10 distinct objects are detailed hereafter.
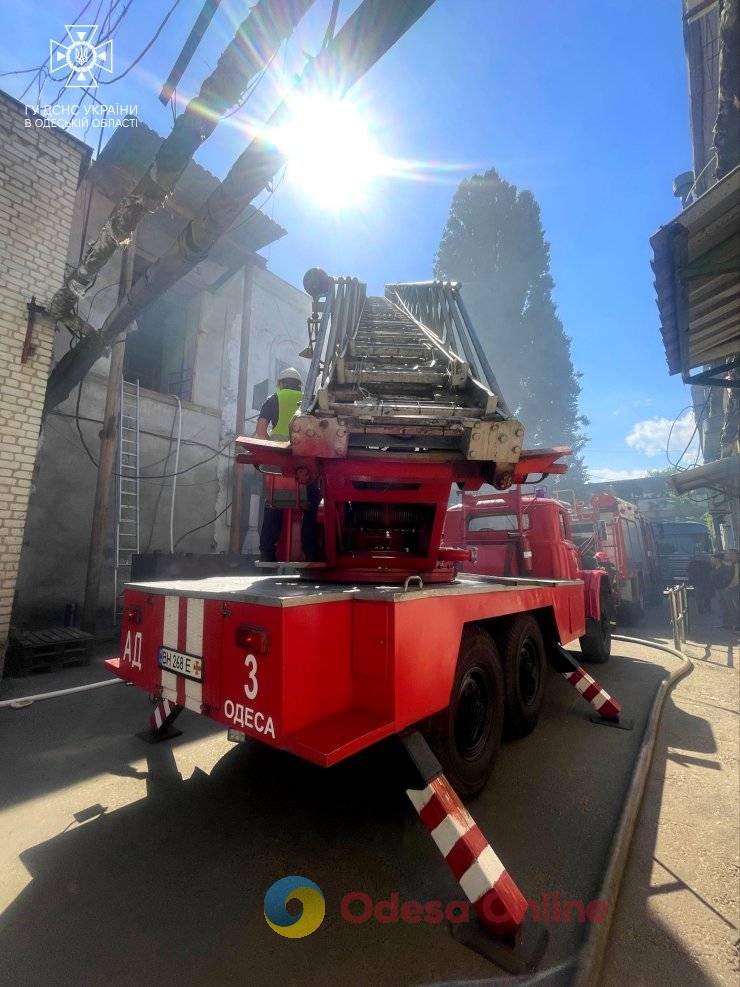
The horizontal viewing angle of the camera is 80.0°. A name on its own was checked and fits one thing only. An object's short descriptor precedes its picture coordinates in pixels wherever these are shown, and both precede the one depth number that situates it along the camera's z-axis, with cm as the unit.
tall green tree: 3145
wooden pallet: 545
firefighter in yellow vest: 429
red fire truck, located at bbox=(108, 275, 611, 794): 193
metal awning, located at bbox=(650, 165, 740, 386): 409
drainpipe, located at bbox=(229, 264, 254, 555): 1026
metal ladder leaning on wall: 833
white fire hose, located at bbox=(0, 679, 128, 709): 438
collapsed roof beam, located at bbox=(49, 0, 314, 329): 353
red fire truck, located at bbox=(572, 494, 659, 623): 1070
